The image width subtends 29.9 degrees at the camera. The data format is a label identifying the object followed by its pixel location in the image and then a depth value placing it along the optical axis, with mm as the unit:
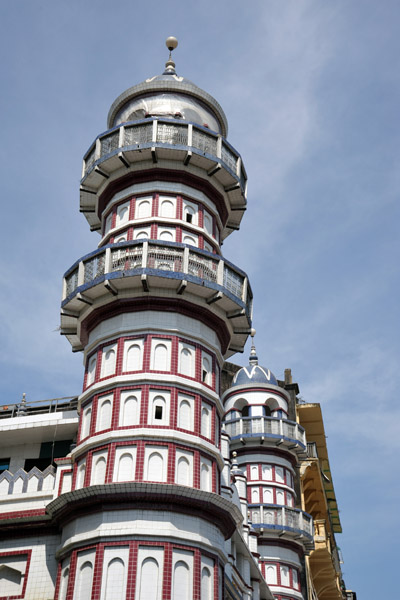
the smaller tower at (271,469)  48281
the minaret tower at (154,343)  26609
